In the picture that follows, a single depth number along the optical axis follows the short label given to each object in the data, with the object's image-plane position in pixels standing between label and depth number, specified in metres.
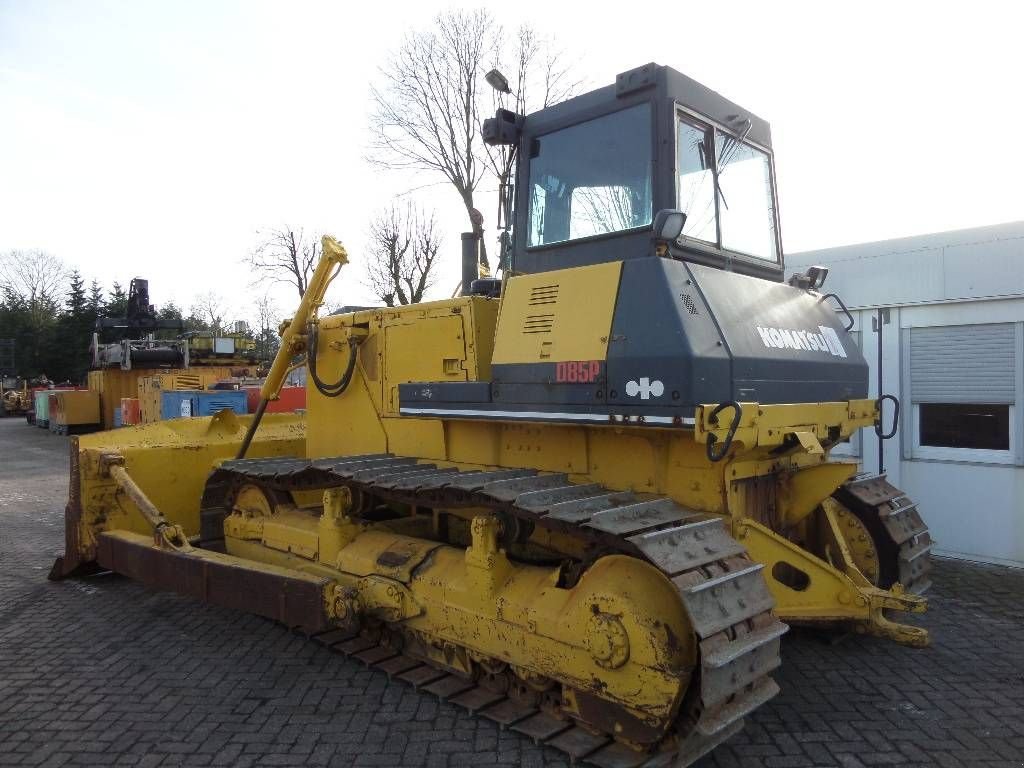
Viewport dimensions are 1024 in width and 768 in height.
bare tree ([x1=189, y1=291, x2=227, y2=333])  54.74
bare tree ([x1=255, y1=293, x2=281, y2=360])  47.15
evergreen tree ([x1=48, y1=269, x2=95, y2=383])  45.81
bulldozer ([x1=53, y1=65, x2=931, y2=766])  3.38
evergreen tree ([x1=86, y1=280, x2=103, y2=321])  46.00
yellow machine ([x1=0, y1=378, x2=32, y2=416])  36.78
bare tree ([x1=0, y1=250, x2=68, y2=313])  54.41
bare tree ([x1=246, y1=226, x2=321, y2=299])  36.38
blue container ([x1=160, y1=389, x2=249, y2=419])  15.34
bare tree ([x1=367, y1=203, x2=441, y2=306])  28.25
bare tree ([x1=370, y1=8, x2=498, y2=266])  20.81
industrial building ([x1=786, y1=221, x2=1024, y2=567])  6.89
